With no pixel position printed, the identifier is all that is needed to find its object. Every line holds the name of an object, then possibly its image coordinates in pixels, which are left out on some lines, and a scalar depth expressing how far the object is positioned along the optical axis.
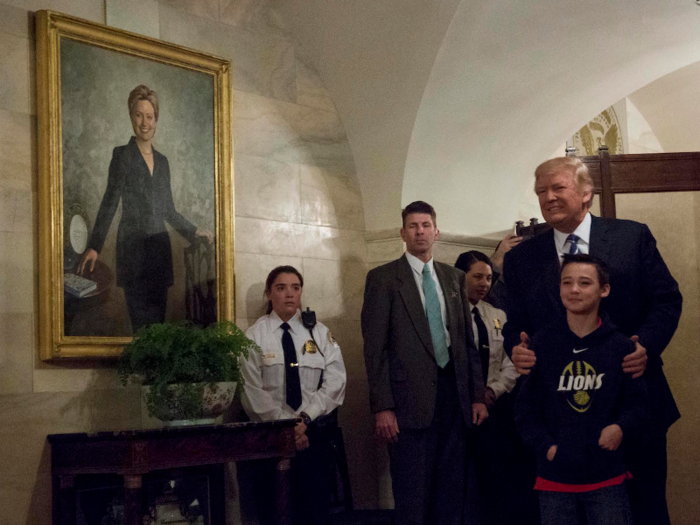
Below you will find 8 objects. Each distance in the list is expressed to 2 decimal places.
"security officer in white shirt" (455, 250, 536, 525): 5.15
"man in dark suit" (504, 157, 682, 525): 3.35
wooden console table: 3.89
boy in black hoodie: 3.21
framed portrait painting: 4.49
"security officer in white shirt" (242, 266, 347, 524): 4.80
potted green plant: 4.29
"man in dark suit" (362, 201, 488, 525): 4.56
